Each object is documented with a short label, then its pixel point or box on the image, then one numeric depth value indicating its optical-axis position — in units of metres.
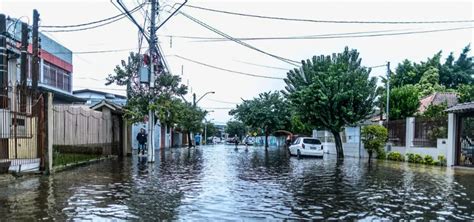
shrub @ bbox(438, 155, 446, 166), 25.83
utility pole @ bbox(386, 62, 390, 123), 35.81
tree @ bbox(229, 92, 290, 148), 54.84
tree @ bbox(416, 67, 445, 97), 50.62
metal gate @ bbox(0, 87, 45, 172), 15.81
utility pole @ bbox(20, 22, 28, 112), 17.77
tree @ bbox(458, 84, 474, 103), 36.42
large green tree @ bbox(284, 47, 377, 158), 31.56
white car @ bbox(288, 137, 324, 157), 32.97
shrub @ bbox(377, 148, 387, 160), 32.49
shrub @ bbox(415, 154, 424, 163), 28.11
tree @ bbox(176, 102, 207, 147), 57.25
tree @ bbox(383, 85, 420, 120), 35.88
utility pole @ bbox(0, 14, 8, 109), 16.02
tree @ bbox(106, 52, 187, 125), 24.25
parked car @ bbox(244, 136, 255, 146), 85.66
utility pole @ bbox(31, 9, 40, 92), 17.59
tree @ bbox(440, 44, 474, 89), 55.16
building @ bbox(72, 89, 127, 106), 53.53
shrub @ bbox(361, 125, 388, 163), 30.52
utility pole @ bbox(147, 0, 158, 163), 23.74
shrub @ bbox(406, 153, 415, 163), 29.03
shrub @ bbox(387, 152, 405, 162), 30.44
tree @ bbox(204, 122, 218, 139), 106.50
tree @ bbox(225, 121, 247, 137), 126.25
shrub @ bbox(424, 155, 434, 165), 26.81
